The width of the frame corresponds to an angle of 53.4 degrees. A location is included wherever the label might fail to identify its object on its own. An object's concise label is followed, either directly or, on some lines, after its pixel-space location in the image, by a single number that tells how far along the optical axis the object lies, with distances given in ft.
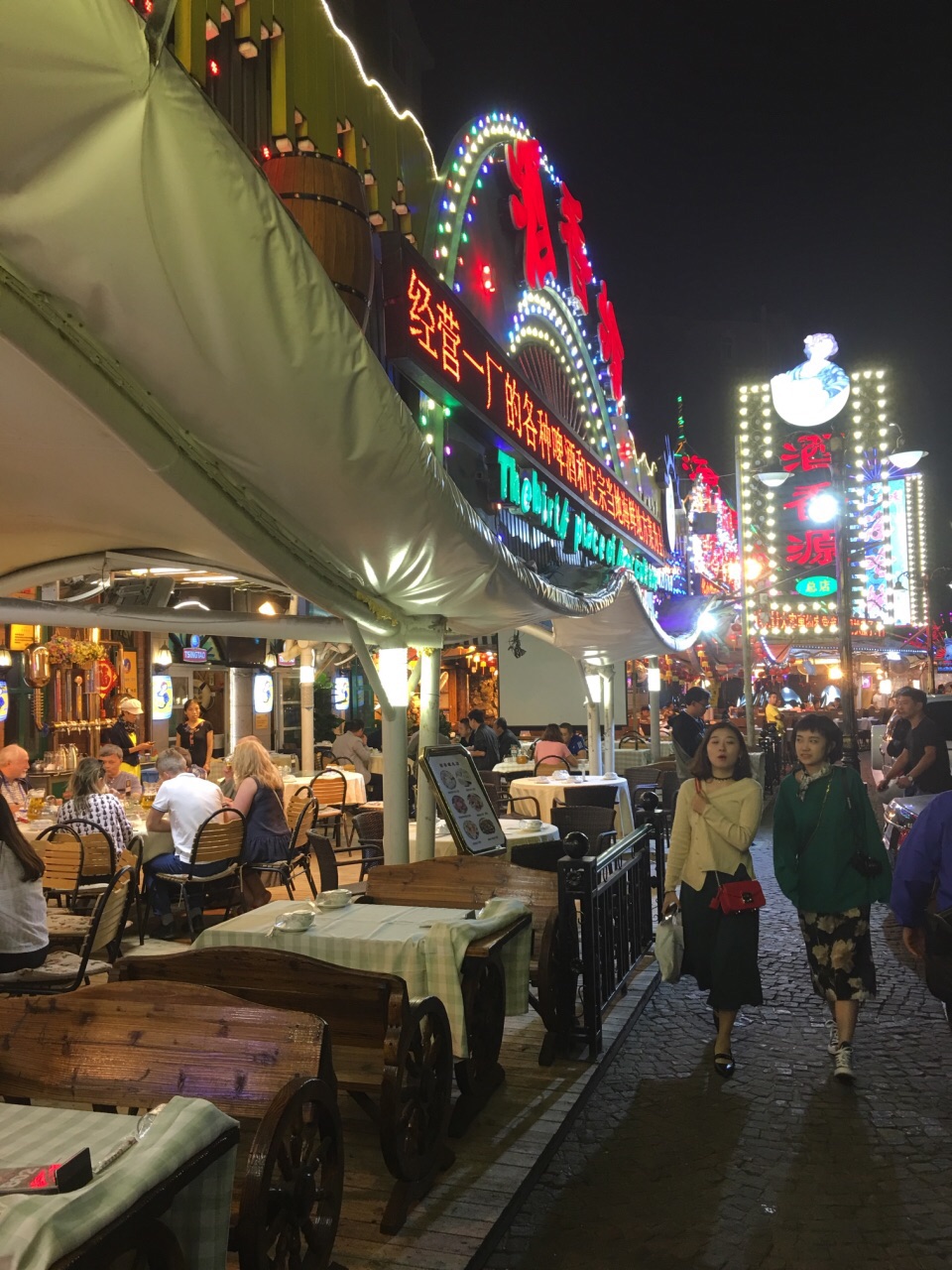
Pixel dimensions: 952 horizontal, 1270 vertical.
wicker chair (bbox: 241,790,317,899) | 27.04
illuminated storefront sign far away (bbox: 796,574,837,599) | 93.30
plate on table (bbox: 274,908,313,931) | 14.98
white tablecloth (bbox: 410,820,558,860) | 26.66
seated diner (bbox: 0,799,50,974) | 14.90
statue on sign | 84.84
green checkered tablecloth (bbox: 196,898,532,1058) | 13.97
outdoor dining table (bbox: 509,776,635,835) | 39.24
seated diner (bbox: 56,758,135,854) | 25.50
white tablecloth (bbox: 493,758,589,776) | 49.65
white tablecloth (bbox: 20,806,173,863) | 27.37
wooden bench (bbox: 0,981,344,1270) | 8.92
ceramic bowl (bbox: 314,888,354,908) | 16.53
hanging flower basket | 45.70
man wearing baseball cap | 47.39
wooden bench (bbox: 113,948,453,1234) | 11.73
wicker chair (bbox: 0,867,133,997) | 15.93
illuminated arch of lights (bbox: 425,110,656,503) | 32.14
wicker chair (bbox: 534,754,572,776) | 44.96
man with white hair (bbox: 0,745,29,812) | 25.90
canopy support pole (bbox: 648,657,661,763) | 63.00
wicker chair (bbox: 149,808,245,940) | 25.48
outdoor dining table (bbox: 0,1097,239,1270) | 5.88
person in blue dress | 27.12
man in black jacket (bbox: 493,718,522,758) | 62.59
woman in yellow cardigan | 17.43
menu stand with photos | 22.06
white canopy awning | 7.27
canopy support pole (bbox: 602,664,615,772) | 47.42
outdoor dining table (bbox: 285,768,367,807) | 42.37
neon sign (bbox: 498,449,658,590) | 36.19
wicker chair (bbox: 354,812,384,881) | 29.33
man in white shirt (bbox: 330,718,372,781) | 50.60
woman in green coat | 16.93
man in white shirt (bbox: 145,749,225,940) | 26.32
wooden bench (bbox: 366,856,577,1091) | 14.79
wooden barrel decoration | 16.08
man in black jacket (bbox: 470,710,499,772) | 54.29
